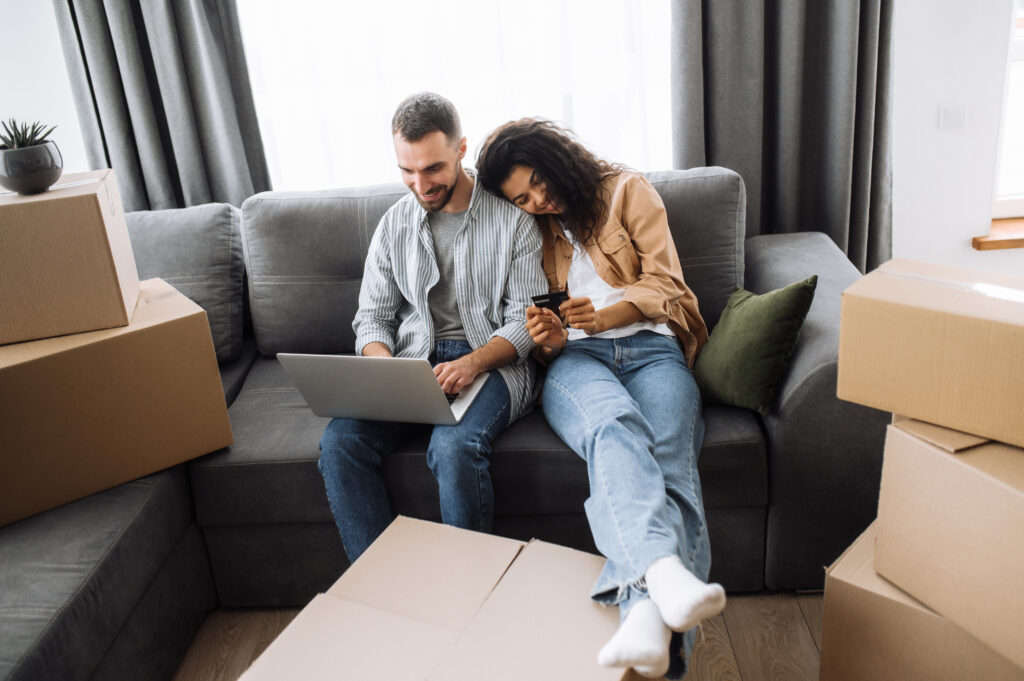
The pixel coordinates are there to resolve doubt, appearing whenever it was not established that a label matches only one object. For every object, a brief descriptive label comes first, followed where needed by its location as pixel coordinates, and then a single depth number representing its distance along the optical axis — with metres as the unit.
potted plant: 1.51
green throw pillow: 1.63
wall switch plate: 2.46
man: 1.61
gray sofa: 1.44
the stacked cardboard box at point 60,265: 1.50
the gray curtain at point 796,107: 2.20
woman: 1.29
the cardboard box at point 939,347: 1.06
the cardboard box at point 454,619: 1.01
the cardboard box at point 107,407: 1.51
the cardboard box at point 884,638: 1.17
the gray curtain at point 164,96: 2.36
